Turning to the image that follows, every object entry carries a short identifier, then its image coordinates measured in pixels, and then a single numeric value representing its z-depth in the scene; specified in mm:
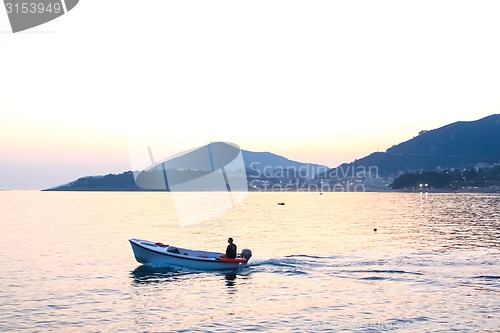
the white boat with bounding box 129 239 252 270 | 38125
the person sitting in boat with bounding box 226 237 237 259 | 38406
